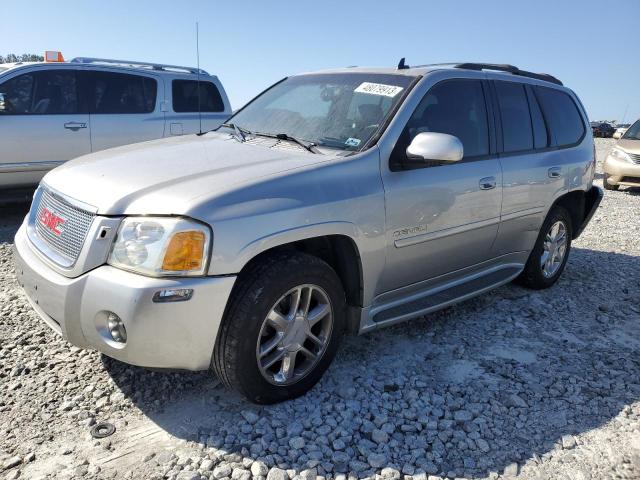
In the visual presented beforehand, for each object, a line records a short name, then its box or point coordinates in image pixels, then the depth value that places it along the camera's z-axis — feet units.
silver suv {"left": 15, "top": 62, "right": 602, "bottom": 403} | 7.79
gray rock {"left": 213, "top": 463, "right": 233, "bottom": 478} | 7.57
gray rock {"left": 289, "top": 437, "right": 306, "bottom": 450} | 8.26
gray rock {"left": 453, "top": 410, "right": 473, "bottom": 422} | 9.17
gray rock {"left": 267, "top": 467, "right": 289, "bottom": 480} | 7.61
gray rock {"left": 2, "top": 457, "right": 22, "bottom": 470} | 7.59
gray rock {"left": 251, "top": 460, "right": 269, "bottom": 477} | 7.66
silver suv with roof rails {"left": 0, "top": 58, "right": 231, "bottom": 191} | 19.67
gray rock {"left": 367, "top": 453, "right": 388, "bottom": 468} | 8.00
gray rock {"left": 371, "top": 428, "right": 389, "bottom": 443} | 8.52
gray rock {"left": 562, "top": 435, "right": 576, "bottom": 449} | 8.62
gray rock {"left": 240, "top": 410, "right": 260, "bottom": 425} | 8.77
